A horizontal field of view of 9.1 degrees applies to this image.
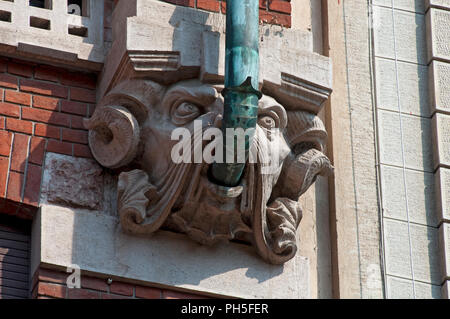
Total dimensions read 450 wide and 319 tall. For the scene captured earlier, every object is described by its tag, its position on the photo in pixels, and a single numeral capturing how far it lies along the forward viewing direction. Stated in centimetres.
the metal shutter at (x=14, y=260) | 1292
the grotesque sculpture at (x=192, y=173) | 1300
